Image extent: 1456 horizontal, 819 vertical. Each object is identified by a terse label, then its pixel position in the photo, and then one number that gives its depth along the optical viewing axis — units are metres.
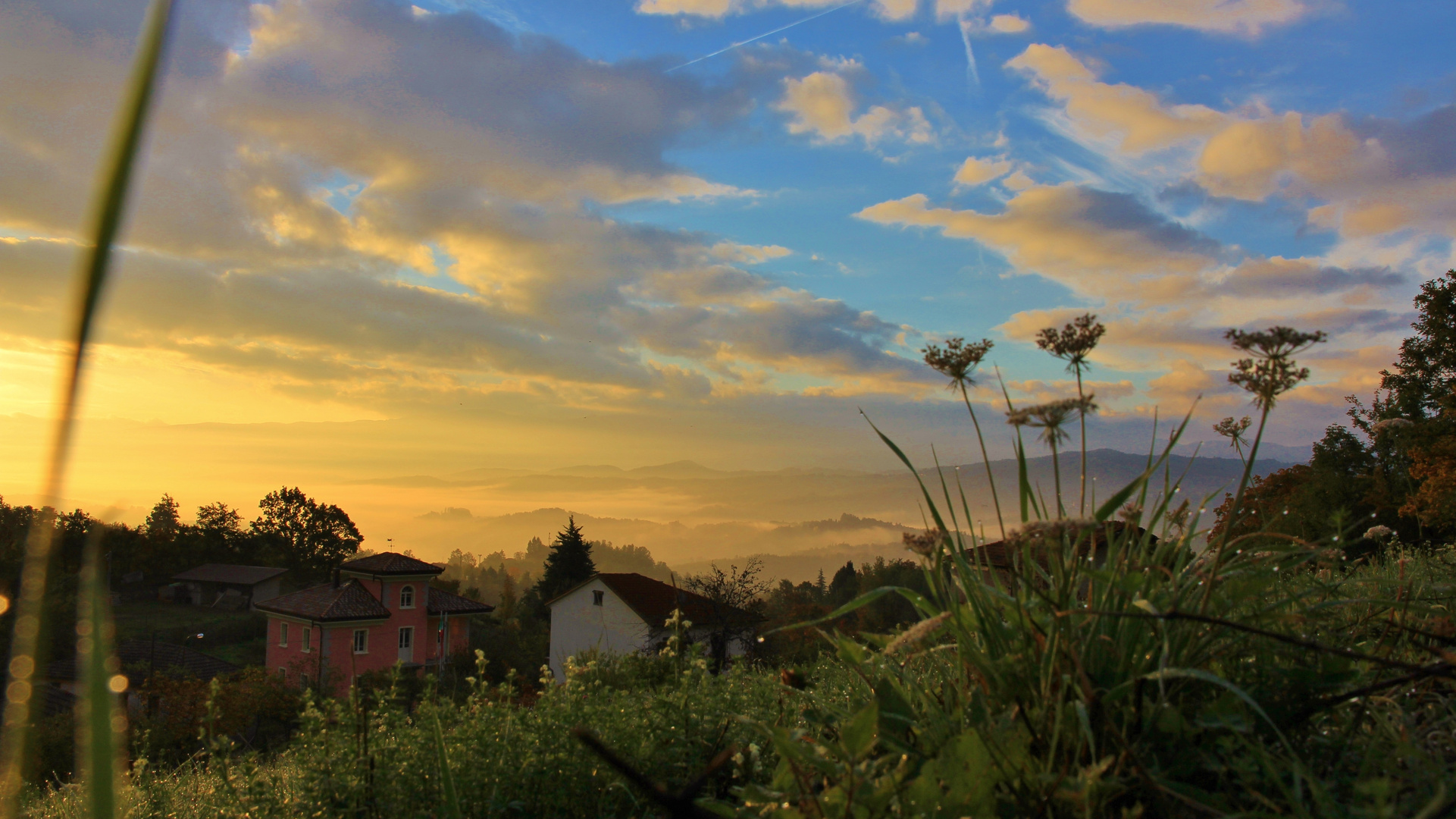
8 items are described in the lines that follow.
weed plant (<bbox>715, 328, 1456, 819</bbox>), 1.50
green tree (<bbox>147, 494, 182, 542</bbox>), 62.19
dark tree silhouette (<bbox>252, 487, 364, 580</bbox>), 65.31
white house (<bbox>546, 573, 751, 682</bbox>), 37.31
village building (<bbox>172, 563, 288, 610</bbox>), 64.56
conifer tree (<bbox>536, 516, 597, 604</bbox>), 56.47
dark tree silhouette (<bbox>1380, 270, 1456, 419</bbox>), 25.27
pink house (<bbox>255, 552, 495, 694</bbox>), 41.00
